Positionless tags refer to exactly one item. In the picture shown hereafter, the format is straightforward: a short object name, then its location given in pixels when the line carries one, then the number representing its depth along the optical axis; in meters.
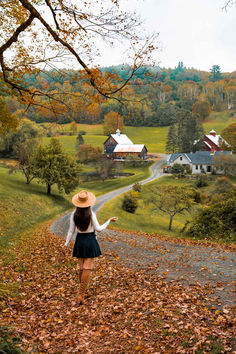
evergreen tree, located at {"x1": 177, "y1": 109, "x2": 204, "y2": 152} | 92.50
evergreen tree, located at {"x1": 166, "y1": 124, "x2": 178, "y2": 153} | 93.55
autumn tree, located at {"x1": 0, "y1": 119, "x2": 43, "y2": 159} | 65.57
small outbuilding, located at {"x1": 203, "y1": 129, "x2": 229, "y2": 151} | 91.89
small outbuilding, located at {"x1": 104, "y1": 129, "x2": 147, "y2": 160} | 87.69
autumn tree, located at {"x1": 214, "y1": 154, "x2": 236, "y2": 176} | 68.56
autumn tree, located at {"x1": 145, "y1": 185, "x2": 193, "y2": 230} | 35.00
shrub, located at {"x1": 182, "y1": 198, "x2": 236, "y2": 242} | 19.09
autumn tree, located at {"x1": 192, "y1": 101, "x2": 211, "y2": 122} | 139.62
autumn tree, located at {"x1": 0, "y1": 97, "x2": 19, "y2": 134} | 17.40
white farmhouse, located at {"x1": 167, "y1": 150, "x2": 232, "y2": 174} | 75.00
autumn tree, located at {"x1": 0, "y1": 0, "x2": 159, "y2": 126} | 9.82
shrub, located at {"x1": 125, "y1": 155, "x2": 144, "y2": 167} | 83.81
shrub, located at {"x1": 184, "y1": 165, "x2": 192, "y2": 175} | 74.31
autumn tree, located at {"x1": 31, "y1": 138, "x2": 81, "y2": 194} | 43.88
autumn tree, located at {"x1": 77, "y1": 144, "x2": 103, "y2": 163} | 81.19
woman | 7.10
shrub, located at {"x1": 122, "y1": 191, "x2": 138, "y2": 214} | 43.31
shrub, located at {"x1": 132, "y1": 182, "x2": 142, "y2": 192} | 58.03
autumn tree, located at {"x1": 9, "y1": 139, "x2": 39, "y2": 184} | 46.36
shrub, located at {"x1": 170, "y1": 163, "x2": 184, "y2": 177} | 73.31
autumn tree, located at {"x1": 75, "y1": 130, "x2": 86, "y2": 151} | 93.32
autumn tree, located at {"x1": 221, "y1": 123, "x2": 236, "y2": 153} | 81.38
